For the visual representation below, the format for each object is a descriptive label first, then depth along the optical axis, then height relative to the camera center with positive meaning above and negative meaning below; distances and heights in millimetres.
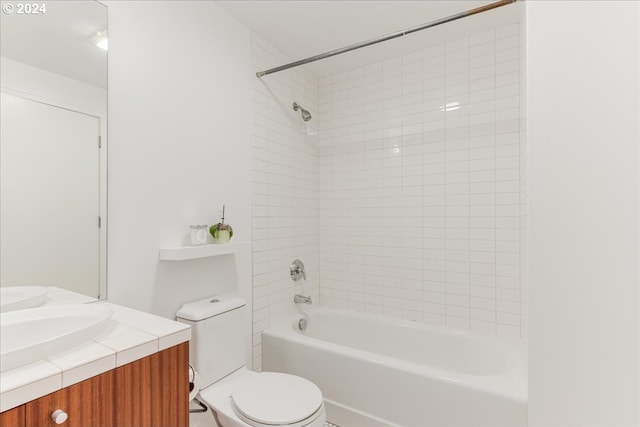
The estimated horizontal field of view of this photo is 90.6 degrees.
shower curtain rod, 1463 +945
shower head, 2505 +819
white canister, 1677 -101
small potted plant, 1793 -97
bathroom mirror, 1122 +272
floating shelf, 1545 -186
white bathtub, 1504 -909
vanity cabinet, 710 -473
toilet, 1324 -822
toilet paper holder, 1330 -887
